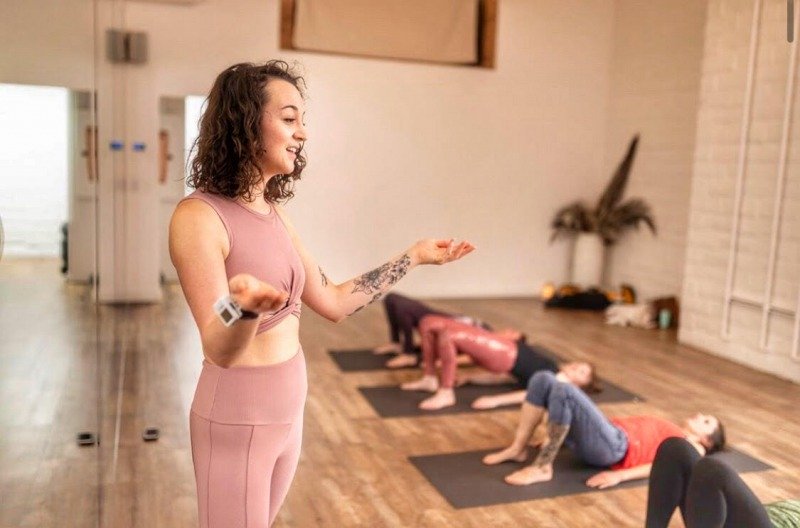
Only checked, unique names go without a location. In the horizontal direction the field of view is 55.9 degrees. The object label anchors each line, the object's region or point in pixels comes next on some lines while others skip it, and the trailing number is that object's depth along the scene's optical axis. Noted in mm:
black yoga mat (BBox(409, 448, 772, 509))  2721
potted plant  6664
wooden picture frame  6547
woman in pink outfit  1195
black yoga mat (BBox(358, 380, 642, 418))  3662
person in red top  2816
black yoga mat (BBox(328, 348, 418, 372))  4395
